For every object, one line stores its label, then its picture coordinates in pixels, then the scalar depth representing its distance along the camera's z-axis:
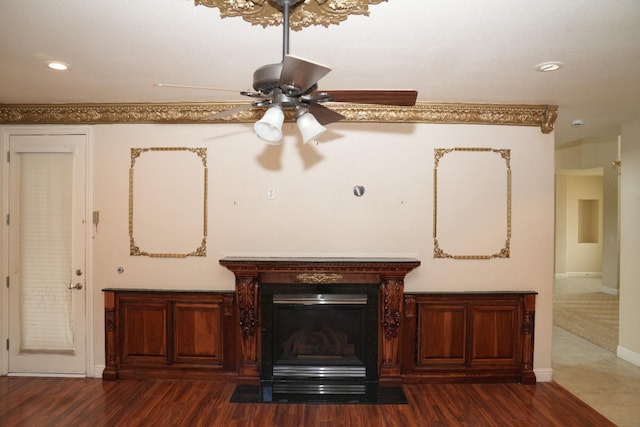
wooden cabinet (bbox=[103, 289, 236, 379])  3.61
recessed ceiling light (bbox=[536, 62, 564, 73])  2.59
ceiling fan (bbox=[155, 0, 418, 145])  1.56
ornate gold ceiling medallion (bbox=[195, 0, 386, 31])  1.94
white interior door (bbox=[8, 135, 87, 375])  3.72
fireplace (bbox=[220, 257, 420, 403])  3.45
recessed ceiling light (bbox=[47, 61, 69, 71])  2.67
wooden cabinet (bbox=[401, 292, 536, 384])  3.59
